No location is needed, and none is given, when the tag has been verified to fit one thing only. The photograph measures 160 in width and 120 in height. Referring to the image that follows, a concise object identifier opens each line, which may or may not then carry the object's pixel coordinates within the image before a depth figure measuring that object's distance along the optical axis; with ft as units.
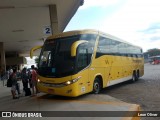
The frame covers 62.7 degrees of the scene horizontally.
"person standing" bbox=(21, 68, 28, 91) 23.22
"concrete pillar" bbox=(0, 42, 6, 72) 62.10
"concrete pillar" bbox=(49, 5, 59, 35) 30.25
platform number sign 26.96
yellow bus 18.34
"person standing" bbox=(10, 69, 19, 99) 21.56
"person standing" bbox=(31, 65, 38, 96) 22.76
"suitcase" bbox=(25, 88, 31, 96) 23.64
